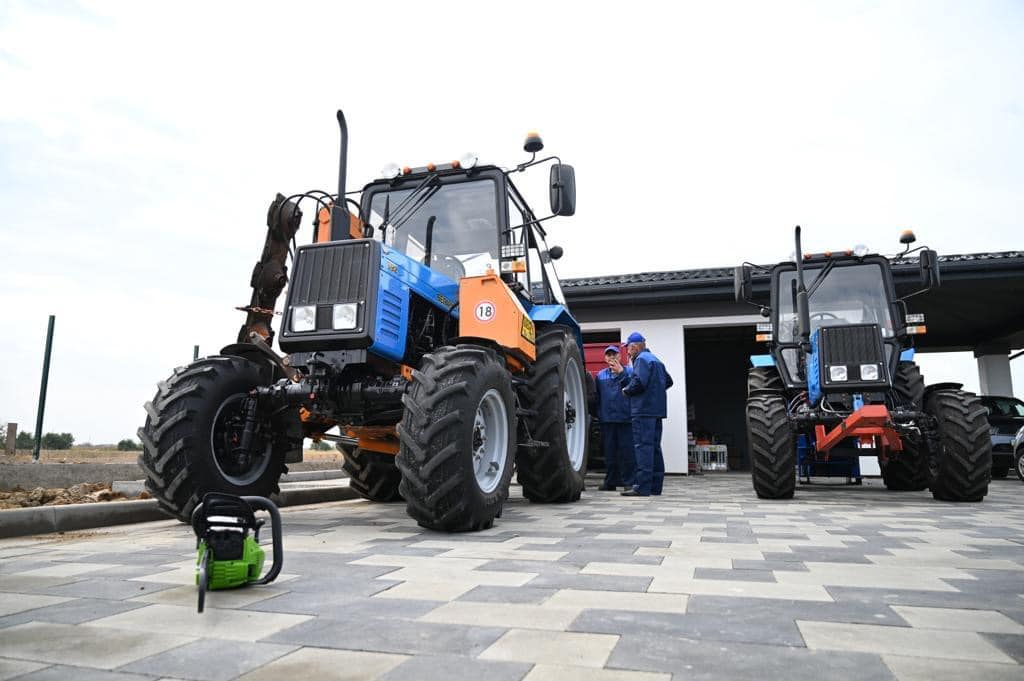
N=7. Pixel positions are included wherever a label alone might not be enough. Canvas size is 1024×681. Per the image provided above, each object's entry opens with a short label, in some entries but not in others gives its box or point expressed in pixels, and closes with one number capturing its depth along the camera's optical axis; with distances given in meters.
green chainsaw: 2.43
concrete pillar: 18.61
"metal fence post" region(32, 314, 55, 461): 7.95
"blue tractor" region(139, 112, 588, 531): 4.11
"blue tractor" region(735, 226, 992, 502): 6.51
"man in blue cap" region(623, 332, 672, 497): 7.44
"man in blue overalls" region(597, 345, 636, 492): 8.88
